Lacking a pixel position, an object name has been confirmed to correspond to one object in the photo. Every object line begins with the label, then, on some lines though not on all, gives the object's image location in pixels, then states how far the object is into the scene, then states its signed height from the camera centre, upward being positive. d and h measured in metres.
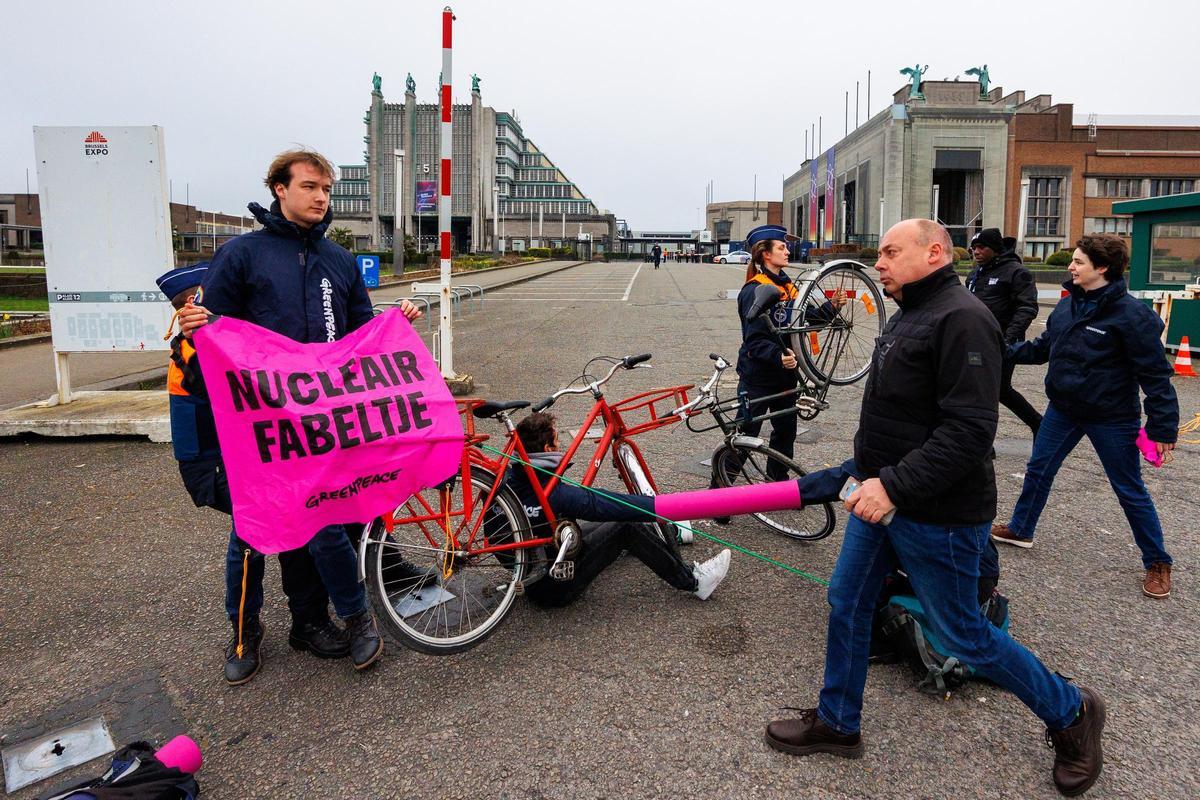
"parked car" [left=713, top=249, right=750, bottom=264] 75.96 +1.99
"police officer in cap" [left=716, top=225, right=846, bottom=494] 5.25 -0.50
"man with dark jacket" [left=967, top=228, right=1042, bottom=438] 6.48 -0.13
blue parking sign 13.78 +0.22
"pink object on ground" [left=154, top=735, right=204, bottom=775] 2.66 -1.58
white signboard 7.83 +0.49
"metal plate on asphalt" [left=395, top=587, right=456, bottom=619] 3.77 -1.53
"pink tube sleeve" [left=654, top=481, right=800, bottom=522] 3.48 -0.99
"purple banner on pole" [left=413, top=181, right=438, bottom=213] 96.44 +10.49
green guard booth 12.71 +0.27
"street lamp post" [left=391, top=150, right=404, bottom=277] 34.84 +1.30
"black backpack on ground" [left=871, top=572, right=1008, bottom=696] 3.26 -1.53
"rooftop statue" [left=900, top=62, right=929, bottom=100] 64.19 +15.74
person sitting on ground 3.85 -1.27
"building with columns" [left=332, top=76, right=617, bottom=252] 112.25 +13.35
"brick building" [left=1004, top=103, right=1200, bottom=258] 63.41 +8.54
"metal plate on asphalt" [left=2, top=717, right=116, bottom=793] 2.83 -1.72
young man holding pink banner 3.29 +0.00
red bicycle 3.43 -1.25
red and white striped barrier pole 8.55 +0.96
